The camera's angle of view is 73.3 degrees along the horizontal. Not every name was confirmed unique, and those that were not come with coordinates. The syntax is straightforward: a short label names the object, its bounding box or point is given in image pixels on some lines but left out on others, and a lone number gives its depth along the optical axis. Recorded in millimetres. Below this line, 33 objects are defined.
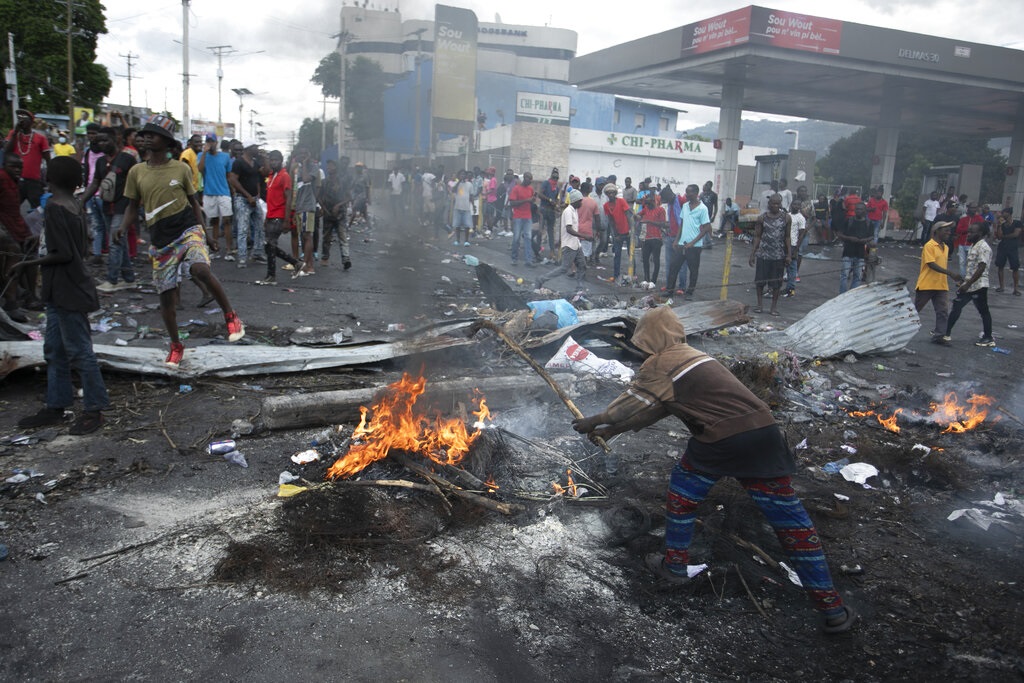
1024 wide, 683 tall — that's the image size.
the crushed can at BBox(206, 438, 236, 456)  4609
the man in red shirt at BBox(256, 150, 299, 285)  9656
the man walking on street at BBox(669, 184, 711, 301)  11008
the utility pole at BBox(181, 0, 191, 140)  31797
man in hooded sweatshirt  3197
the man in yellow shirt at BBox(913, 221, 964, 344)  8906
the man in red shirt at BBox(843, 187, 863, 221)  10782
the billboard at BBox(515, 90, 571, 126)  35406
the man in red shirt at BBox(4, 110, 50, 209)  8898
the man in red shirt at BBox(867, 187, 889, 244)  17677
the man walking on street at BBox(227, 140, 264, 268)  10156
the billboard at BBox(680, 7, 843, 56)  18906
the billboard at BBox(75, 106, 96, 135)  24025
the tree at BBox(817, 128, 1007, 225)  36500
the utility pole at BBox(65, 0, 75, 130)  20906
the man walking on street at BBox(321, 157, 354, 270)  10570
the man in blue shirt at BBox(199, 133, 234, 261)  9992
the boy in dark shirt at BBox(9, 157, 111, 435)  4484
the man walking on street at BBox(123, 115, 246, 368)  5562
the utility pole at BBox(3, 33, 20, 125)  23859
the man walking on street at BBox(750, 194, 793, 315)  10328
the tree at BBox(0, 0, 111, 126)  31141
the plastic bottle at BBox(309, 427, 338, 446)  4820
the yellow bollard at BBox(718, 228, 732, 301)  11589
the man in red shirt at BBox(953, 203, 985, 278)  13359
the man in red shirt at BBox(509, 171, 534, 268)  13711
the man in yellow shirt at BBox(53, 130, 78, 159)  11523
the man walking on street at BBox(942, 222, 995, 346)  8773
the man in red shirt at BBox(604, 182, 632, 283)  12922
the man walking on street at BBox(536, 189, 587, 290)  11477
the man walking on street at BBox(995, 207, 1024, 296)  13102
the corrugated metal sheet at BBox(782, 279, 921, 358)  8211
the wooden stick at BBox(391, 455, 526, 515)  3932
